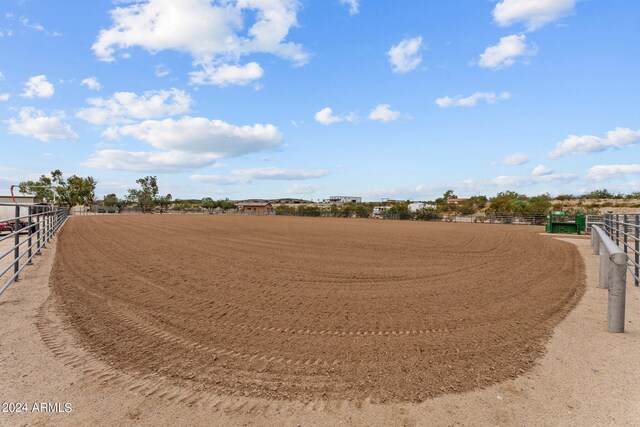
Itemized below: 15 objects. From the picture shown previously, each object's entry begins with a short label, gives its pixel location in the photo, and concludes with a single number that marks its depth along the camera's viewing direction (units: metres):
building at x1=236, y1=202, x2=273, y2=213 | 132.00
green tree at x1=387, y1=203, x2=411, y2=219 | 64.98
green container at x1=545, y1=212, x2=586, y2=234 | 26.30
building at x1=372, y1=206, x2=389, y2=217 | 73.81
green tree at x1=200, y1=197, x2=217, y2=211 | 151.36
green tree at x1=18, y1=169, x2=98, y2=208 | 81.62
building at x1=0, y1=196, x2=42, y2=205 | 38.51
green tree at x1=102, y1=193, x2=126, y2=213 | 128.12
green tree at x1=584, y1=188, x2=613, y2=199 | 94.12
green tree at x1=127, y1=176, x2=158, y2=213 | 120.84
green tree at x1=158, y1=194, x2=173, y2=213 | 126.19
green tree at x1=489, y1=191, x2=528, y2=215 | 55.50
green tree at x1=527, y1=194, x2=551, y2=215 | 47.84
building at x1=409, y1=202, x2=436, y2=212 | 87.90
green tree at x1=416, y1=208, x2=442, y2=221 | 60.03
